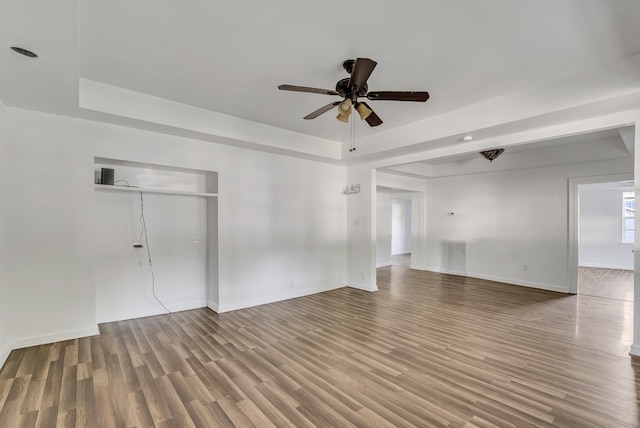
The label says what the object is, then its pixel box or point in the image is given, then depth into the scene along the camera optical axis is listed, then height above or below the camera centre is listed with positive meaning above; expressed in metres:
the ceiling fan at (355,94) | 2.58 +1.13
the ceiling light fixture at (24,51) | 2.11 +1.19
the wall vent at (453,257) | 7.59 -1.15
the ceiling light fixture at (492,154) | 5.24 +1.09
